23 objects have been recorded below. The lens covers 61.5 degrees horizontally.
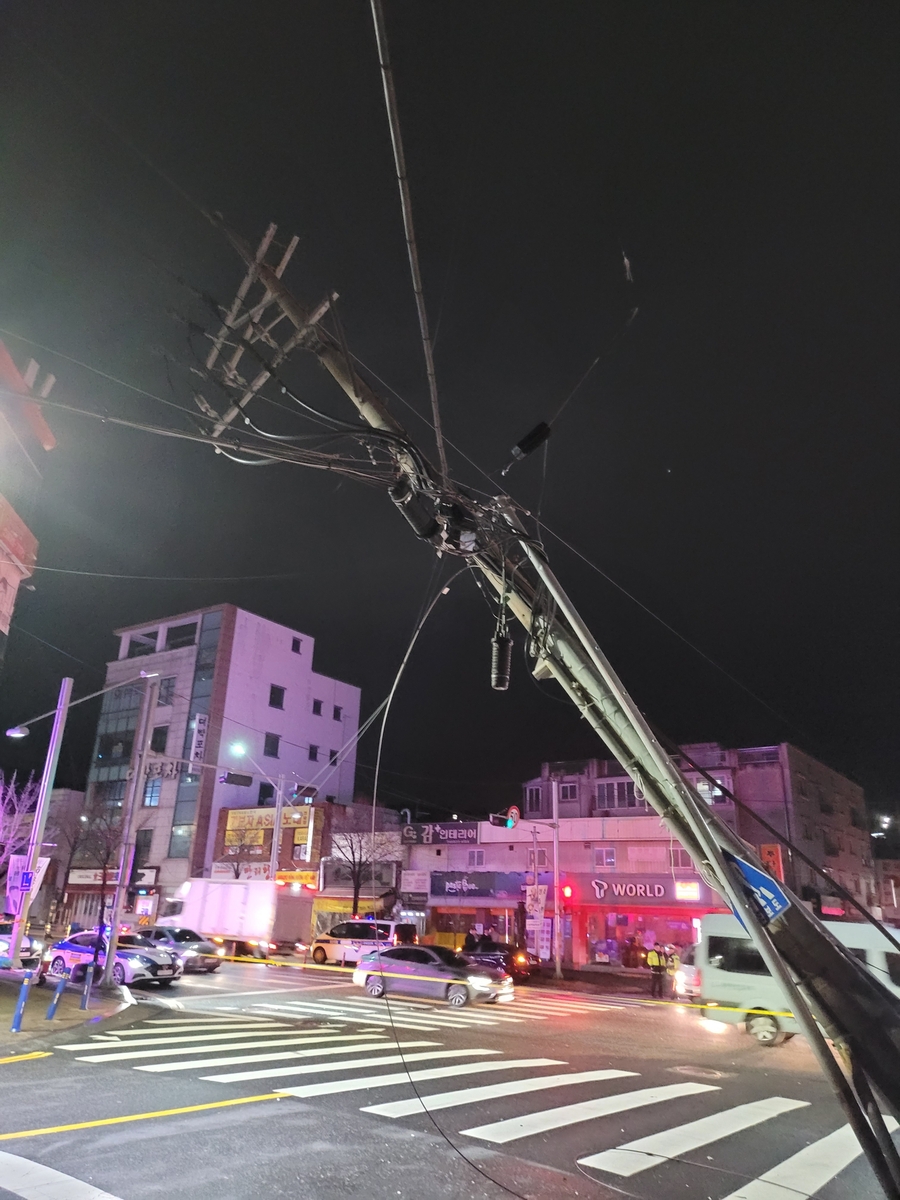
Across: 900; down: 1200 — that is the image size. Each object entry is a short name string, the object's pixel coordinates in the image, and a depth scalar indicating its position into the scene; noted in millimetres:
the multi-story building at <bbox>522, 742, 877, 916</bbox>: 39156
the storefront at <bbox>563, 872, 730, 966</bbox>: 36688
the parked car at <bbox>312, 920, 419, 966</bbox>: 31203
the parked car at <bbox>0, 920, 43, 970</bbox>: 25656
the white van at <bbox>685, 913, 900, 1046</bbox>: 15531
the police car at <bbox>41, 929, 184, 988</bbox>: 21859
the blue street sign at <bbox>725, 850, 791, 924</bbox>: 5145
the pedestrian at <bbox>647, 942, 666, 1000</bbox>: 25812
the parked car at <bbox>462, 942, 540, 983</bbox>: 27688
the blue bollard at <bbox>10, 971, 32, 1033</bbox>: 13094
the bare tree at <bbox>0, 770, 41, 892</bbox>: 42881
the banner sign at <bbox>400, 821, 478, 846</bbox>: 43750
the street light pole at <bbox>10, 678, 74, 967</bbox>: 18094
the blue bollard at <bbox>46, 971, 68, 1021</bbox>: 13899
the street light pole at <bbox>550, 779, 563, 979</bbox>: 31672
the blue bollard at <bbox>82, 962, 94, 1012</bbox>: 15992
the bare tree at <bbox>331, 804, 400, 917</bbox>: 44094
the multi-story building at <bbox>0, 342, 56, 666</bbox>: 19984
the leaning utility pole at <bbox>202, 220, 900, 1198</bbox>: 4699
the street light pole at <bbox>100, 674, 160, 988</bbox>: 19031
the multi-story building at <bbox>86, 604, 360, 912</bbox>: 53906
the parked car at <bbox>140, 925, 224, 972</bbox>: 26156
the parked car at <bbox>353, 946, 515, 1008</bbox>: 20719
